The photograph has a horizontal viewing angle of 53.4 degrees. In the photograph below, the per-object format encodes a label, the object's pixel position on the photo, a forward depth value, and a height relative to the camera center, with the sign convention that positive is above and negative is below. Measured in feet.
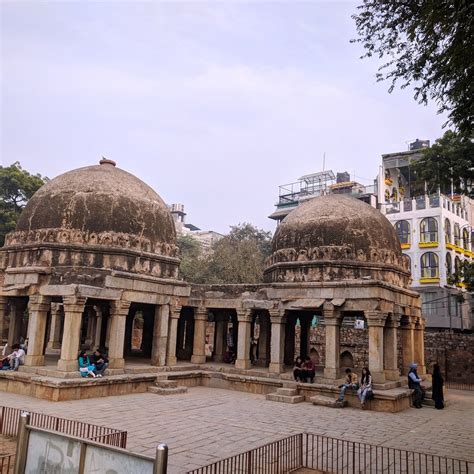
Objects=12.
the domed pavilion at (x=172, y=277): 45.98 +4.81
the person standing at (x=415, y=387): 45.68 -5.20
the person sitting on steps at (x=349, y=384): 43.11 -4.85
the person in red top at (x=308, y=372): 47.98 -4.25
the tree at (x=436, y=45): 22.31 +14.99
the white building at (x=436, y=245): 96.32 +18.56
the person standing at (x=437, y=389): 45.68 -5.22
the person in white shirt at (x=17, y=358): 45.27 -3.89
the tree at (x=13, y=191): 80.69 +22.28
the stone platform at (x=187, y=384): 40.65 -5.72
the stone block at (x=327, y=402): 42.70 -6.45
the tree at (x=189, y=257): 107.05 +17.66
